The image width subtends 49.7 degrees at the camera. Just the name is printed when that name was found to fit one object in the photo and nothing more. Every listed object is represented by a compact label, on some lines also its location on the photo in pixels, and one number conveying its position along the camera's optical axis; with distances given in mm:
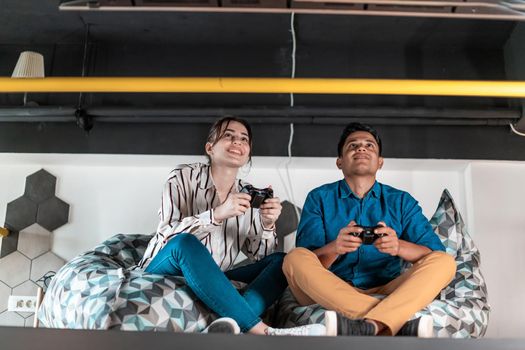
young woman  1753
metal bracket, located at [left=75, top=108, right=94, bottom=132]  3174
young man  1669
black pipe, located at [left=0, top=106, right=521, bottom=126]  3104
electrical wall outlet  3111
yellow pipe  2340
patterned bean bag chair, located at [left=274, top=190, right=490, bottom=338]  1896
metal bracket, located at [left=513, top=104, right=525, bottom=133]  3082
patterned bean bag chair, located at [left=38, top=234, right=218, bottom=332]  1759
